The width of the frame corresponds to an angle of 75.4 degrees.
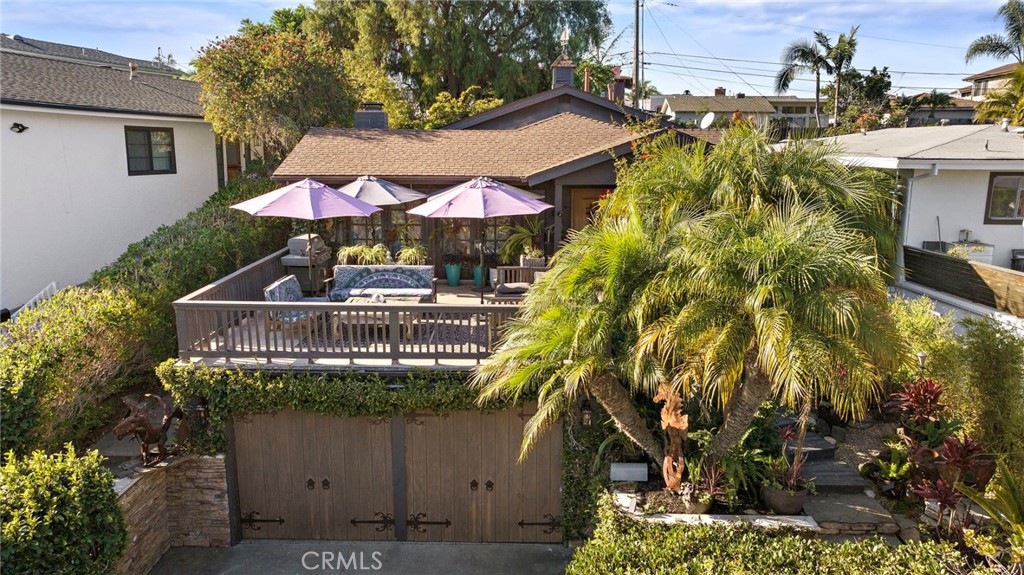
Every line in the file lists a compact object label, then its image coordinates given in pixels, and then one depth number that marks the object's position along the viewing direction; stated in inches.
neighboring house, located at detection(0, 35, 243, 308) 492.1
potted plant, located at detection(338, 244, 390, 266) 463.8
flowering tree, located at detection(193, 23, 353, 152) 634.2
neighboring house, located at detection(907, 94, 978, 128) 1665.8
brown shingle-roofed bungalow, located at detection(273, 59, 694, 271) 482.0
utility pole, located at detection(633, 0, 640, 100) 904.3
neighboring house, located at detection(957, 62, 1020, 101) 1588.3
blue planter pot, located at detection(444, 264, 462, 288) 506.0
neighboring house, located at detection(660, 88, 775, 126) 2034.8
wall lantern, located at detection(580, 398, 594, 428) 348.2
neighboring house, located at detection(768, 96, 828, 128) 2293.3
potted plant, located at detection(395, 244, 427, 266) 469.4
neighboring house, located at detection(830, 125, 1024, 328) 447.2
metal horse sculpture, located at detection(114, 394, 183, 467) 333.7
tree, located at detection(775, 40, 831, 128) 1390.3
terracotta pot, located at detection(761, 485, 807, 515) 288.5
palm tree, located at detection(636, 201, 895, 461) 229.1
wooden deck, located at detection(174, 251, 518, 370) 339.3
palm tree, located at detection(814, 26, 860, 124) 1349.7
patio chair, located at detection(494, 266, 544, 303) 393.1
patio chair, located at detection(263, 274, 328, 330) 345.6
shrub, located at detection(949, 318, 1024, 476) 298.7
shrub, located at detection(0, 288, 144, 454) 287.7
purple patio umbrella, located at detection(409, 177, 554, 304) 382.9
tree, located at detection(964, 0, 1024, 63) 1386.6
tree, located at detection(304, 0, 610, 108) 1091.9
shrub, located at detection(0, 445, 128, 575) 239.0
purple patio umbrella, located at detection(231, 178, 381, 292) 382.6
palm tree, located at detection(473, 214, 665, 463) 266.4
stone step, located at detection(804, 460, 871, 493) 318.0
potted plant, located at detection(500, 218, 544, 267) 501.0
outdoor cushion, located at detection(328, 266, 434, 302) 422.6
